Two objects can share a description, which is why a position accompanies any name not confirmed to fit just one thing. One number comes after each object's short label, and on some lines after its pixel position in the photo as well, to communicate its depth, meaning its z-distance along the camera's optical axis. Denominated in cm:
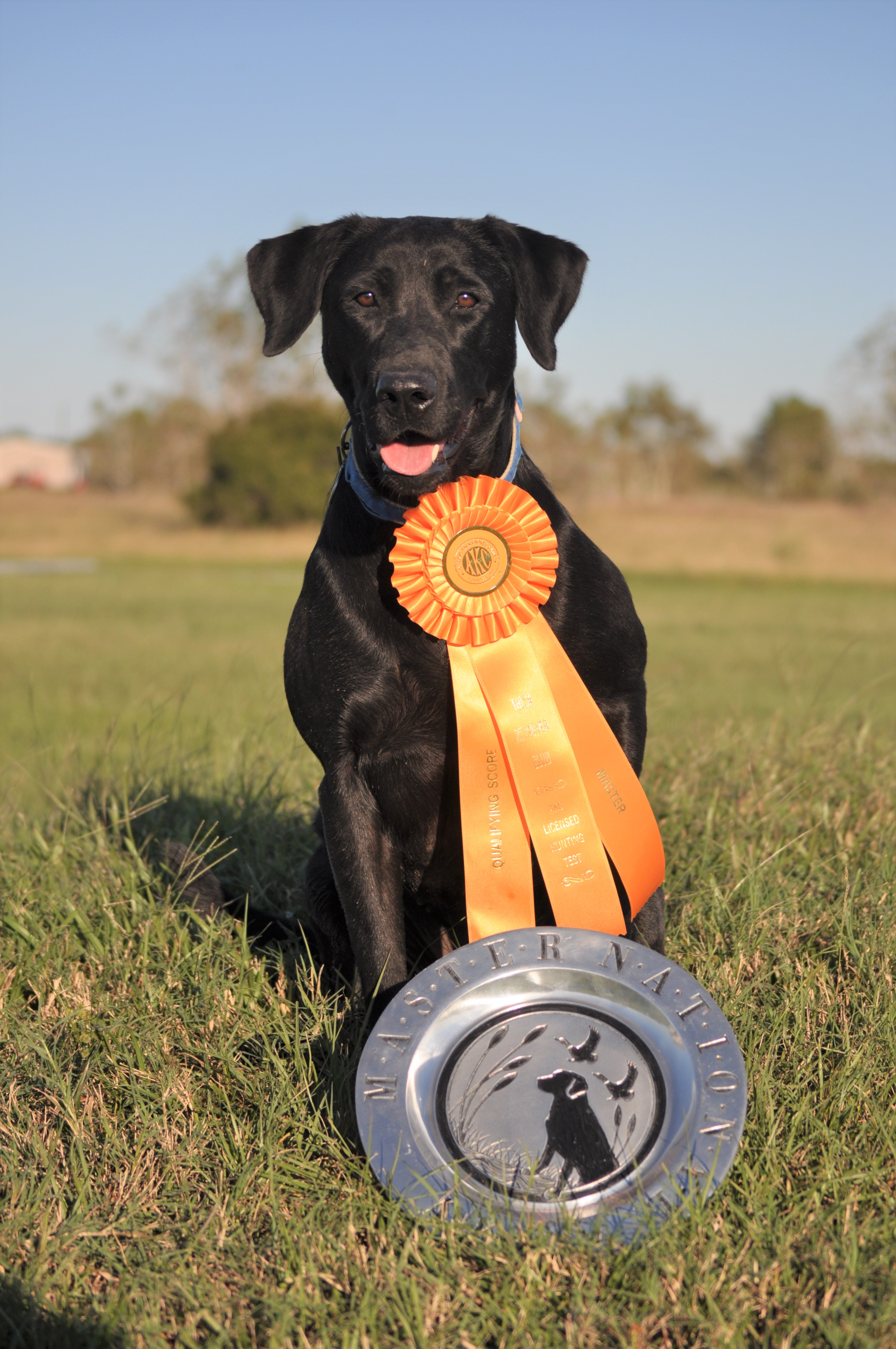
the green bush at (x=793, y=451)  6353
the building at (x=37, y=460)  11300
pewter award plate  185
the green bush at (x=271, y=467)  4203
